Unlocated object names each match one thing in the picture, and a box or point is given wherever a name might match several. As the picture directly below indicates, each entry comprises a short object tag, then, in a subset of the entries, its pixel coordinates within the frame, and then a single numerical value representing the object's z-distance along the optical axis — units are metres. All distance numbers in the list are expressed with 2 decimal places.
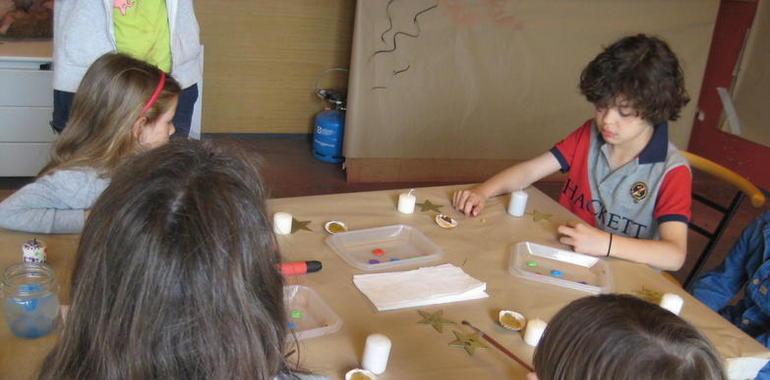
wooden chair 1.92
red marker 1.26
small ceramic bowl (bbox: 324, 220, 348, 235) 1.52
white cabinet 2.79
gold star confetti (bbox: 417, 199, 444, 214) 1.72
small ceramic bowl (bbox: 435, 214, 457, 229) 1.64
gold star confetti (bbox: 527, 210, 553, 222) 1.76
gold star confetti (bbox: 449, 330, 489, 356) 1.15
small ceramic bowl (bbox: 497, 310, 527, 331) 1.23
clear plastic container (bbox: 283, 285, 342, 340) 1.12
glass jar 1.03
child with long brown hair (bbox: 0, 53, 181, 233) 1.43
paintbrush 1.12
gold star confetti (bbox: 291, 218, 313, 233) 1.52
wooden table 1.08
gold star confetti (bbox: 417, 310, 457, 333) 1.20
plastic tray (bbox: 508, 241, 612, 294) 1.42
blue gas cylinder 3.82
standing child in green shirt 2.14
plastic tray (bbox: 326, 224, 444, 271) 1.41
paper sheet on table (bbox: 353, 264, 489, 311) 1.27
